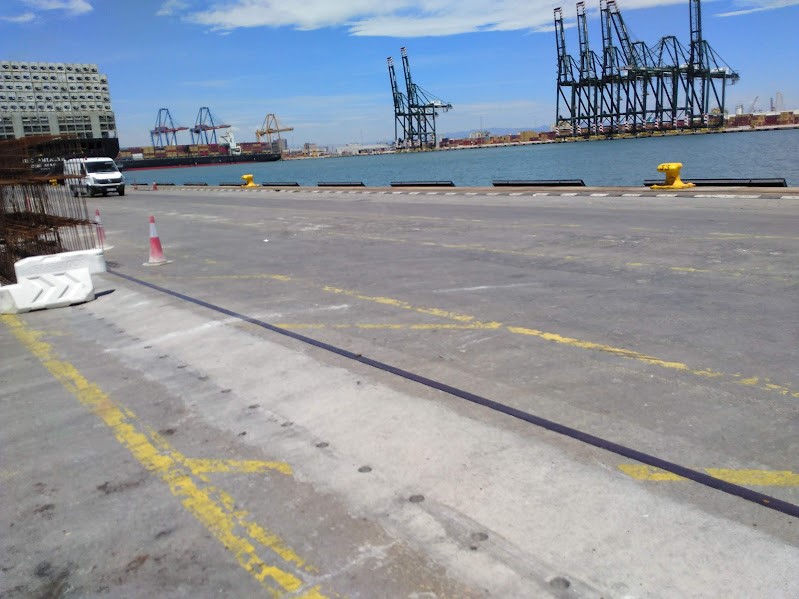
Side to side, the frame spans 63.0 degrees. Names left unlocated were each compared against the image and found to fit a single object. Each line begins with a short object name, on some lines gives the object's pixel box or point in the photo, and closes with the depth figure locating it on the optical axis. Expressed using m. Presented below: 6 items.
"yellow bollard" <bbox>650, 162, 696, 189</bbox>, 21.98
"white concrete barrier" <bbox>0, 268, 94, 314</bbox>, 9.10
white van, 38.91
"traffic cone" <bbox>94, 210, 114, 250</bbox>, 15.24
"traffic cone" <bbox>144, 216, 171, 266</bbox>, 12.76
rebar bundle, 11.92
